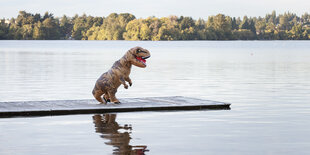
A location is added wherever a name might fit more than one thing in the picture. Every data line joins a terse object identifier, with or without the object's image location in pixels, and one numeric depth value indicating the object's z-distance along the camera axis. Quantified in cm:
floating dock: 1653
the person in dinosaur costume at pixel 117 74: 1777
